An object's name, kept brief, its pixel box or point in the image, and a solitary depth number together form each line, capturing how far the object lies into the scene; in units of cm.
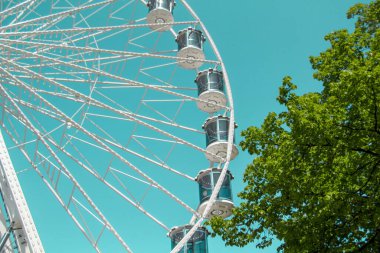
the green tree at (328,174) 1171
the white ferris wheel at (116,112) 1485
